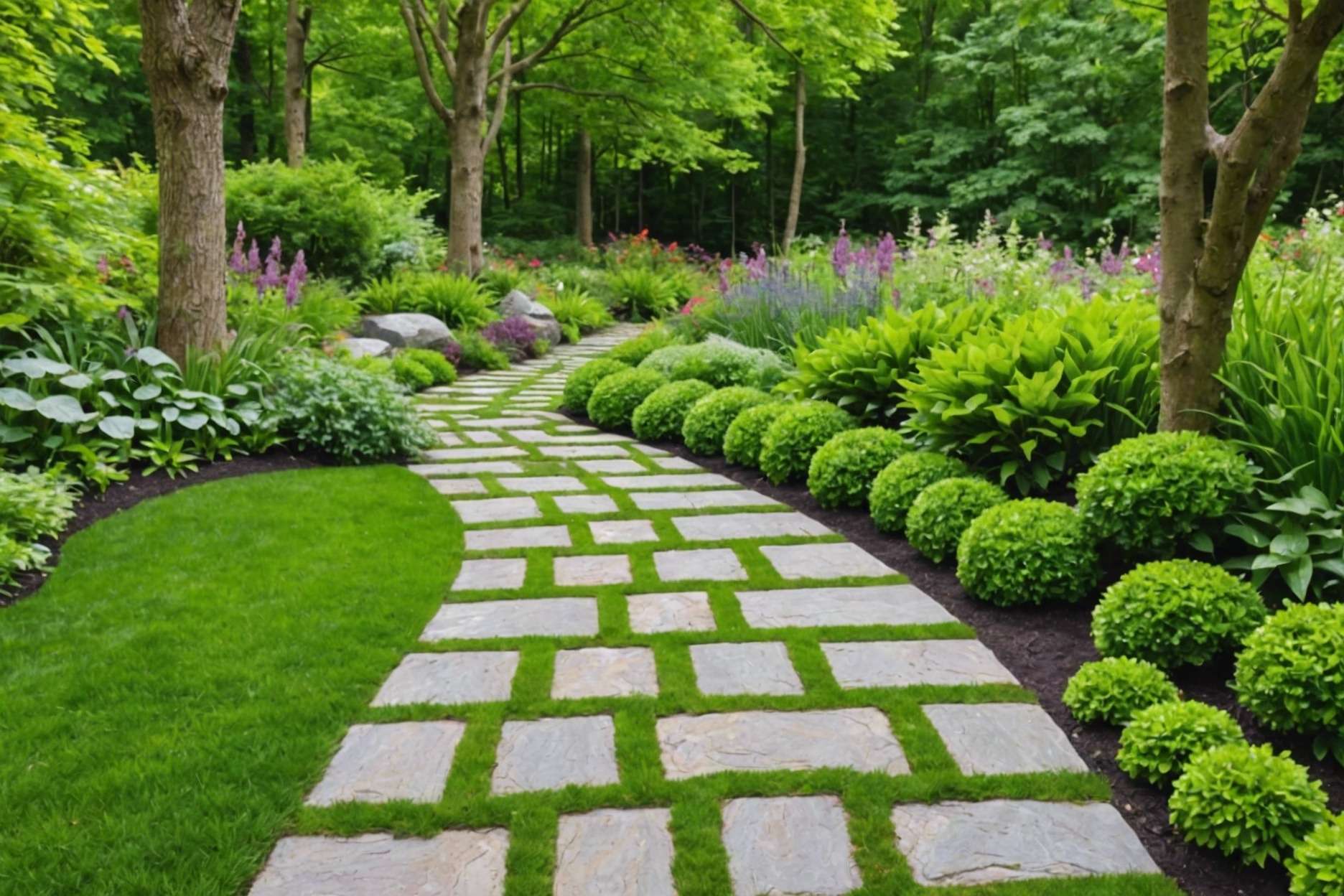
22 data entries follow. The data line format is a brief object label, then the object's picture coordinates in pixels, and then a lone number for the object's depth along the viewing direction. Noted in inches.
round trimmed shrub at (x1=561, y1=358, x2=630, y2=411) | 301.1
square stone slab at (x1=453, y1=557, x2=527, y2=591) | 143.0
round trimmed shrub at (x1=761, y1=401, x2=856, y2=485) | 200.2
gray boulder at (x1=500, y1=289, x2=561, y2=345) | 471.2
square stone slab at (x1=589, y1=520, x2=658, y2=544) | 167.0
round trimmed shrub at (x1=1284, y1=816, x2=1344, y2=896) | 66.9
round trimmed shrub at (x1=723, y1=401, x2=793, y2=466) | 217.0
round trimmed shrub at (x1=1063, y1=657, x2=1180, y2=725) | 95.0
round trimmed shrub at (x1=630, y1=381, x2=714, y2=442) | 258.2
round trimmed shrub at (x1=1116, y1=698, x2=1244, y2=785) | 85.0
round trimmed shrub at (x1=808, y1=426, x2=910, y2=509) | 179.2
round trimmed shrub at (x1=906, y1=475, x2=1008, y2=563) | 145.6
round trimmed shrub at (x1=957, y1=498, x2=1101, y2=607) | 124.6
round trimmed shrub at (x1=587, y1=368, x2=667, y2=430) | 277.6
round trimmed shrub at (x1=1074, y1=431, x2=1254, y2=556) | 112.3
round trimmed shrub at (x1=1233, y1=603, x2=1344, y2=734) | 83.7
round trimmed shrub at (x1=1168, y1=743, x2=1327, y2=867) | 74.2
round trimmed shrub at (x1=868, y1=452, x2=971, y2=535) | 161.9
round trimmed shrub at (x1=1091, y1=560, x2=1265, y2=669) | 100.0
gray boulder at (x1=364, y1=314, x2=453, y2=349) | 377.1
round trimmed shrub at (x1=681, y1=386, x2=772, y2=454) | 235.6
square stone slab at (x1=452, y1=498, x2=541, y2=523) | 181.2
